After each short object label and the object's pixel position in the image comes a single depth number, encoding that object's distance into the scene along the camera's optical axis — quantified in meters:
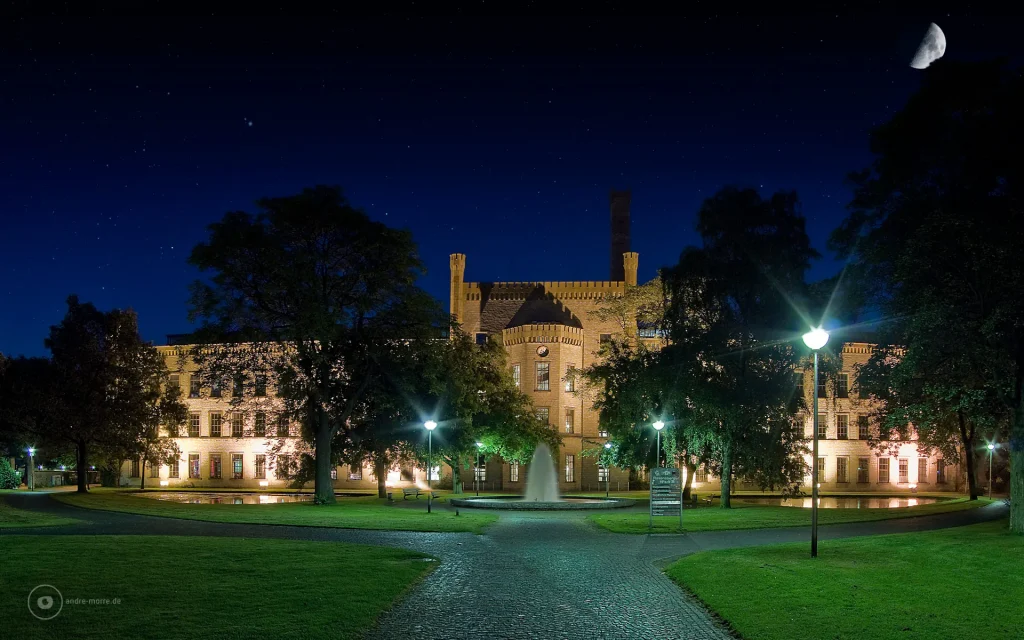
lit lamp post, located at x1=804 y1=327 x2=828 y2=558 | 17.38
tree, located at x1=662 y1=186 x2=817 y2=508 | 36.84
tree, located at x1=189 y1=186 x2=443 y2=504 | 38.03
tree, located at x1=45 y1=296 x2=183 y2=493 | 50.72
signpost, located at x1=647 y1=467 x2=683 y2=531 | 25.73
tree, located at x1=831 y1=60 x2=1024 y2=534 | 23.03
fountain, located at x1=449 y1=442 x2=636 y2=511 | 38.53
